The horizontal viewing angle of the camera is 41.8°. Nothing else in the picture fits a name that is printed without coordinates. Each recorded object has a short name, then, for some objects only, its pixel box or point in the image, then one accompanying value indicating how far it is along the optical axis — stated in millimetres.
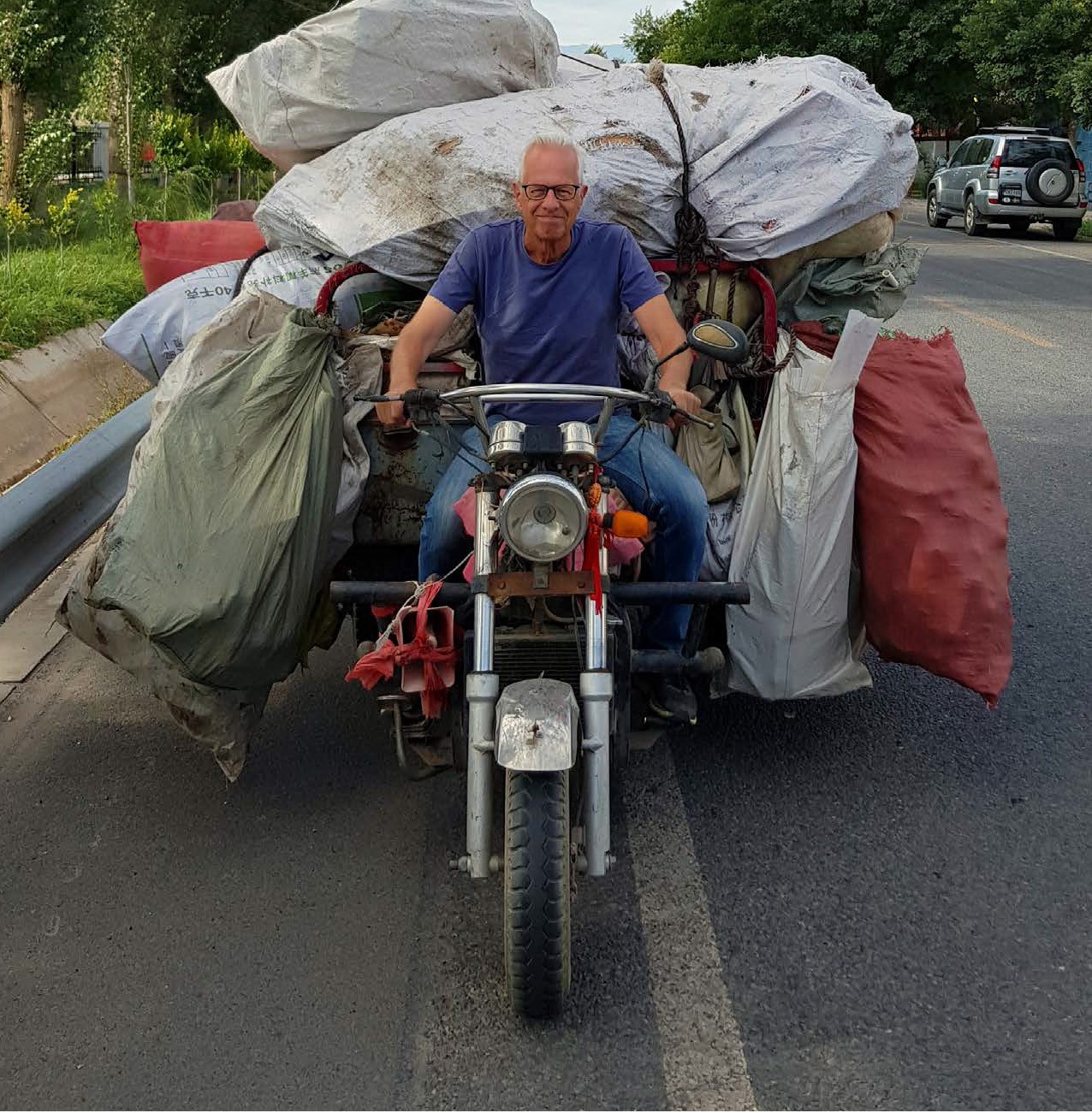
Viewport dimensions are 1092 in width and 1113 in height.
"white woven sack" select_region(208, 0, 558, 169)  5113
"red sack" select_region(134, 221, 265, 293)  6477
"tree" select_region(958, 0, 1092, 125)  28594
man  3994
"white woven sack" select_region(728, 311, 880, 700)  4051
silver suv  25422
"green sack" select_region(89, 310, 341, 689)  3623
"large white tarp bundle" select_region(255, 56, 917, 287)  4492
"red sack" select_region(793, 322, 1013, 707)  3922
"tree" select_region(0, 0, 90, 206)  12164
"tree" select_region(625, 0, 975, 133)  42969
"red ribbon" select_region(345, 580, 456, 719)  3424
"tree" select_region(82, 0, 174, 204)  15805
